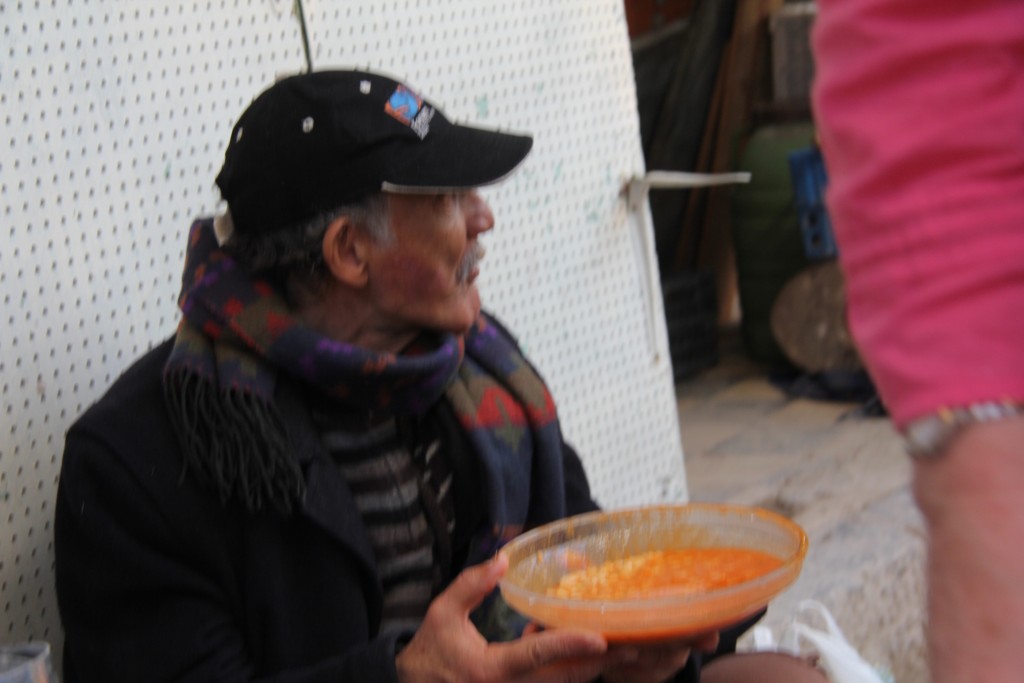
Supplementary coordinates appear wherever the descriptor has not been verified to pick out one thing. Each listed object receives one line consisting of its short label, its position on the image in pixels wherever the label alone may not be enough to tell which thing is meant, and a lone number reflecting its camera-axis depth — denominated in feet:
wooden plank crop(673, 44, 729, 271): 19.37
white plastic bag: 8.48
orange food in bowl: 7.18
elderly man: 7.20
